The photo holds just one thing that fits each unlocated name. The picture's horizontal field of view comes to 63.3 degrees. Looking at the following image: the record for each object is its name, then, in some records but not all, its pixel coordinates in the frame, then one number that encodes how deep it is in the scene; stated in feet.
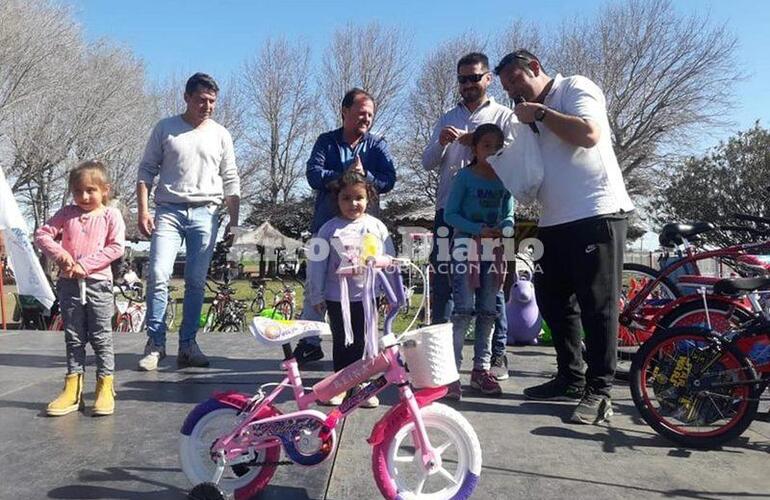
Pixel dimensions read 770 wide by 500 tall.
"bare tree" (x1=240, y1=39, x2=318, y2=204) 120.06
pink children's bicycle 7.09
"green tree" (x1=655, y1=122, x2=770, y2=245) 74.28
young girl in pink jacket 10.77
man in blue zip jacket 12.34
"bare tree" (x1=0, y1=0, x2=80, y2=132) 70.64
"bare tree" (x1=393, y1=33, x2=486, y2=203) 100.53
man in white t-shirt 10.36
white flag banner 16.80
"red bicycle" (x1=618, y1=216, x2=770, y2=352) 11.80
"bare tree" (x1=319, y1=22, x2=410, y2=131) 108.06
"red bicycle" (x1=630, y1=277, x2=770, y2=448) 9.34
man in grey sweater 13.97
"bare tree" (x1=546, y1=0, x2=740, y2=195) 92.07
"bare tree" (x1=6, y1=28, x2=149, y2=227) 78.74
